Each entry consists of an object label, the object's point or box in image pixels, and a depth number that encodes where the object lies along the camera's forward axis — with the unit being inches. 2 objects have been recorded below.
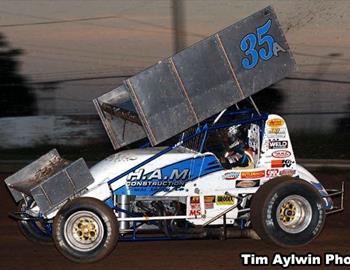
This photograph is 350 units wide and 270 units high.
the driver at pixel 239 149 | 439.5
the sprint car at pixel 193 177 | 409.1
